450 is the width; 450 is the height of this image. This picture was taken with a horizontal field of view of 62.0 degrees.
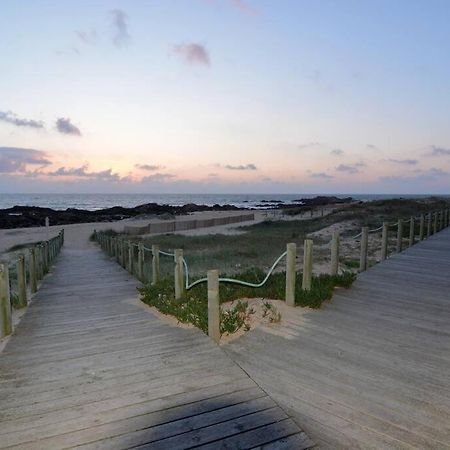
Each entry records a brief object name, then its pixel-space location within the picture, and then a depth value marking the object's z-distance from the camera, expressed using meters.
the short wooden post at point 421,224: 13.89
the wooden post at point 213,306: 4.96
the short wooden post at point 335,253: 8.11
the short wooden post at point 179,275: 6.67
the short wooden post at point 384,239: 10.72
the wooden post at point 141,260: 10.30
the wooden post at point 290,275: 6.28
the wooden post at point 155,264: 8.64
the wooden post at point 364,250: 9.58
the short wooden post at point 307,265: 6.99
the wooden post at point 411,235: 12.40
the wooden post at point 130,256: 11.80
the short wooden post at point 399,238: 11.78
